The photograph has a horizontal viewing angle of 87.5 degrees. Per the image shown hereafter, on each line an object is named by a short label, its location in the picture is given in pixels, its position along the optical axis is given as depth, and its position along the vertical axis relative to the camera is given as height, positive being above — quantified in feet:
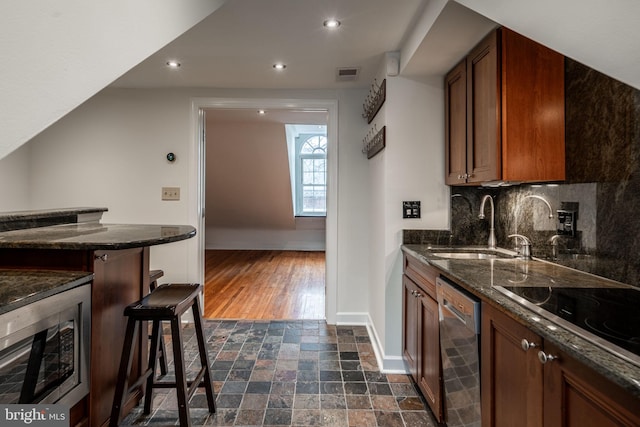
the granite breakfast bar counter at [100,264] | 4.58 -0.76
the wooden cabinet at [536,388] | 2.30 -1.48
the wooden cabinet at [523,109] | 5.25 +1.62
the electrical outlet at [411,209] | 7.62 +0.05
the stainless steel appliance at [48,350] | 3.51 -1.64
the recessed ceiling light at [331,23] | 6.48 +3.71
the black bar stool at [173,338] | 4.95 -1.91
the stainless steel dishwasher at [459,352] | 4.16 -1.92
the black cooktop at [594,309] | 2.59 -0.94
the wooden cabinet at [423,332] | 5.50 -2.27
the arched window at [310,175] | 24.29 +2.67
